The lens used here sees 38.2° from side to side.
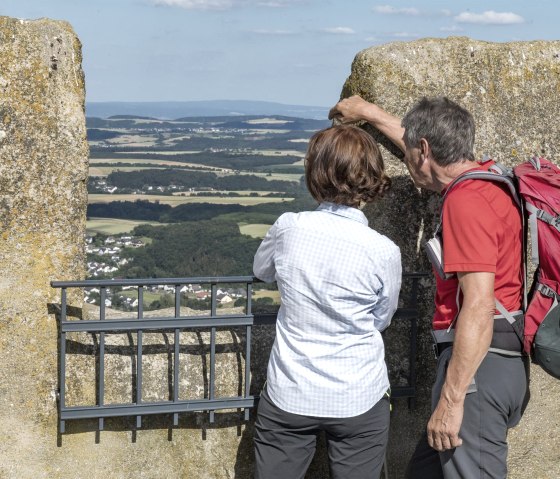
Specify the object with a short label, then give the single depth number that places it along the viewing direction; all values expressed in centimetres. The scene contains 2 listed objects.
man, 292
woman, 301
